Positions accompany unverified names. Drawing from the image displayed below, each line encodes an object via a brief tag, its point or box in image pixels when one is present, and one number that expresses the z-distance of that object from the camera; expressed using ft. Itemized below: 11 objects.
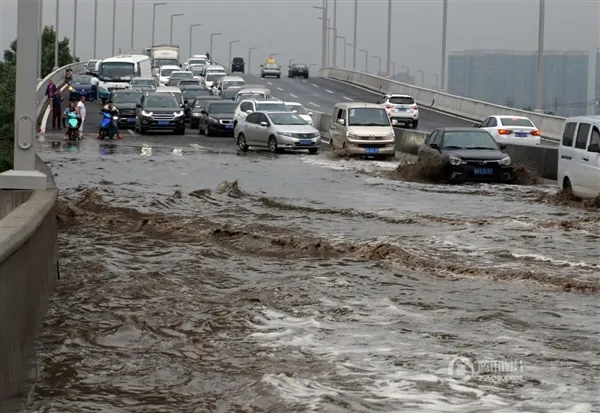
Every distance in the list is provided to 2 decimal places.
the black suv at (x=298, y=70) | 314.96
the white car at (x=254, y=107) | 141.69
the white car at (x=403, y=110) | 174.09
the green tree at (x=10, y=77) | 97.30
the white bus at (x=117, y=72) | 206.91
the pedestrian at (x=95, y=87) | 216.23
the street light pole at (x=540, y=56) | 166.50
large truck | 305.73
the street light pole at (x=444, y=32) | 215.72
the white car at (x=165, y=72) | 245.86
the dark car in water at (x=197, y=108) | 165.07
